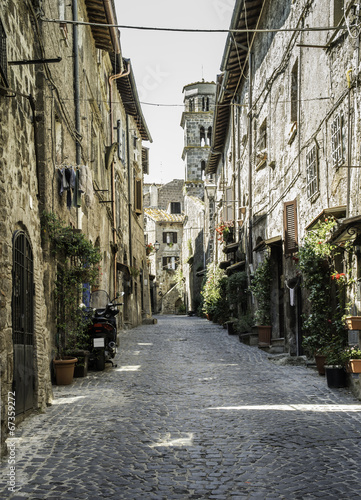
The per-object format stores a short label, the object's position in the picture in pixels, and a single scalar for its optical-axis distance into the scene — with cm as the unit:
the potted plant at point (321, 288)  958
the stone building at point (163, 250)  4900
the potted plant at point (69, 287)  935
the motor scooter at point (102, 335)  1069
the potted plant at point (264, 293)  1484
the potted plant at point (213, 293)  2315
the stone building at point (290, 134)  889
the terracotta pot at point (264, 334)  1451
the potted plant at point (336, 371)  845
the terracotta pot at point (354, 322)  770
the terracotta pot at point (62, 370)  927
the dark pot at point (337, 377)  845
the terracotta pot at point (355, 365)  771
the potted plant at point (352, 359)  772
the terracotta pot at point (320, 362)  962
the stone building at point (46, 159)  611
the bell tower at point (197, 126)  4684
